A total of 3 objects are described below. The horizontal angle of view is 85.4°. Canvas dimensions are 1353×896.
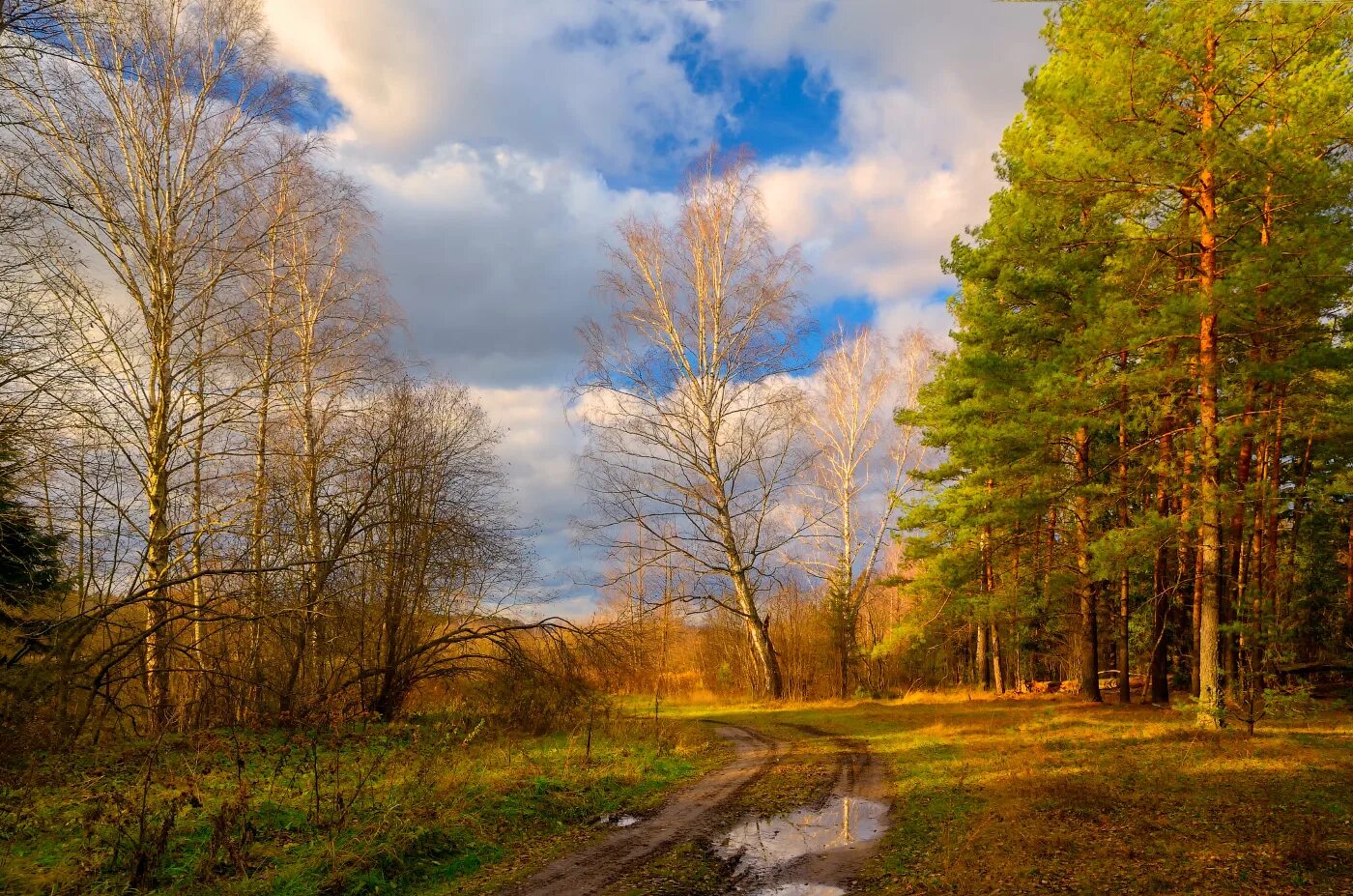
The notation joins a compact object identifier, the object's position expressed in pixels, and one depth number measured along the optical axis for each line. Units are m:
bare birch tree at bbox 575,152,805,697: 22.20
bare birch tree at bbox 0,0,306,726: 11.55
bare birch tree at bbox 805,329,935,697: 25.97
